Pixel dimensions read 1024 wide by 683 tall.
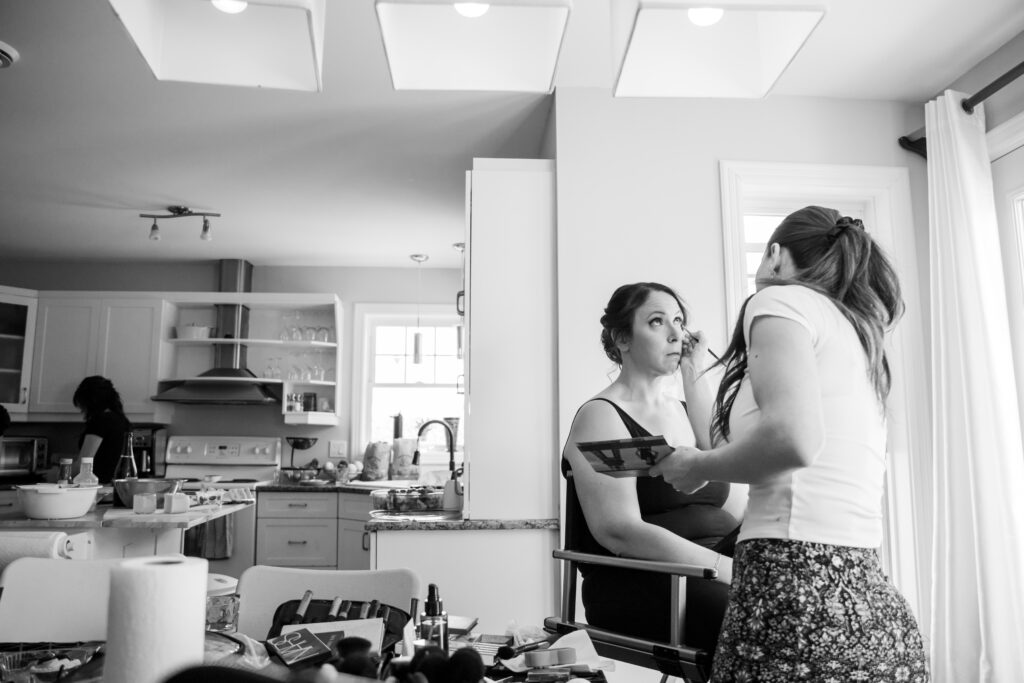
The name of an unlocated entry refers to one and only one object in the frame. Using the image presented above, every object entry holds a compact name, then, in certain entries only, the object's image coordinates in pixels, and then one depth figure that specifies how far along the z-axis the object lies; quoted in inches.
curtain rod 111.7
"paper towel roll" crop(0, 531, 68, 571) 105.3
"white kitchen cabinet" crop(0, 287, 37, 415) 241.4
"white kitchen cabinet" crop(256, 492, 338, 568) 219.6
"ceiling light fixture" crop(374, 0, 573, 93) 64.9
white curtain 112.0
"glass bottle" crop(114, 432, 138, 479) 148.6
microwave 233.1
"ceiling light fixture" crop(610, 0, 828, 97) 63.4
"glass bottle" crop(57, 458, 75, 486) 139.1
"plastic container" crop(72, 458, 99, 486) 134.8
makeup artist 47.5
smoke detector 121.0
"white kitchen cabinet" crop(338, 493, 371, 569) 213.9
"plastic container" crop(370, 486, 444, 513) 131.7
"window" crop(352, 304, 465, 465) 263.1
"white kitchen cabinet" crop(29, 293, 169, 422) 244.2
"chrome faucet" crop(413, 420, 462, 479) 133.8
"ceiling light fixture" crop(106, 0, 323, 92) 61.9
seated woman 82.3
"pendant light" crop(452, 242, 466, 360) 241.8
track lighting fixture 200.4
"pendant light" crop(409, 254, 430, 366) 245.4
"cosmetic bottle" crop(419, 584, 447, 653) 54.6
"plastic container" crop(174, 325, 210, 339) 247.9
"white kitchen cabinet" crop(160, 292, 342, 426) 249.4
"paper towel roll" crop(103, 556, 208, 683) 31.3
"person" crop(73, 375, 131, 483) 202.5
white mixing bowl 122.8
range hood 240.7
